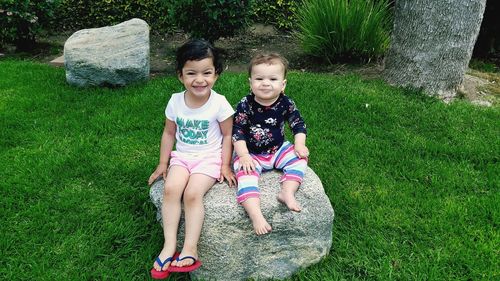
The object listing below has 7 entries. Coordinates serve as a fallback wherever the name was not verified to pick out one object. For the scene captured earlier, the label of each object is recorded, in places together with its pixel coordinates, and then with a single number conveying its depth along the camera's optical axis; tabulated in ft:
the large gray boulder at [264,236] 8.94
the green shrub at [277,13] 28.17
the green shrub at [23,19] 23.13
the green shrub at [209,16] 21.14
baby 9.21
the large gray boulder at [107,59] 18.30
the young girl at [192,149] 8.75
